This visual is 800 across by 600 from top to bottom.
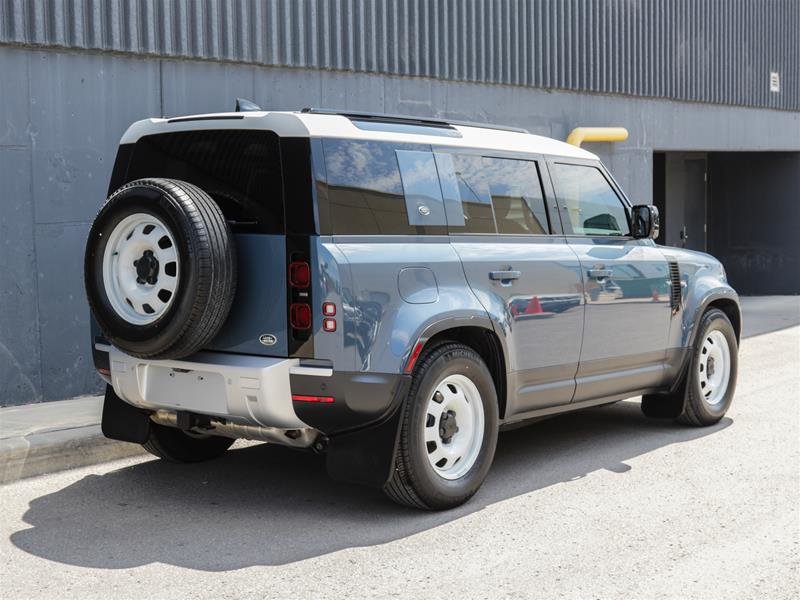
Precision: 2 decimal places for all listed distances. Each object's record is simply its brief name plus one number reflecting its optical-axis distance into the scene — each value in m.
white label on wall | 18.23
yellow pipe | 13.55
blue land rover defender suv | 5.17
